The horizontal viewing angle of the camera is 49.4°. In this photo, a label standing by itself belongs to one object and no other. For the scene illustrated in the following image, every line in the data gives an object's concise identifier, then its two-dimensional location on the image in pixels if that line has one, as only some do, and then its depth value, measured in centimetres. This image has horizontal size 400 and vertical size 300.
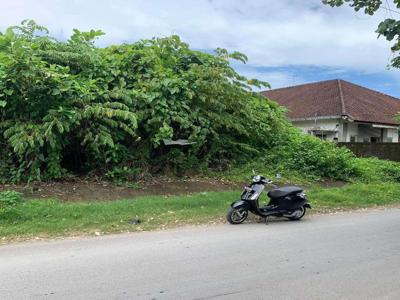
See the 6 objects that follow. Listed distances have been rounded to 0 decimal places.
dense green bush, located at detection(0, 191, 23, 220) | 823
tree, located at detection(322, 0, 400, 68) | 709
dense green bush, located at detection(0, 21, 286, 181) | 1080
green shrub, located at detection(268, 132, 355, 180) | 1505
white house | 2553
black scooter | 876
